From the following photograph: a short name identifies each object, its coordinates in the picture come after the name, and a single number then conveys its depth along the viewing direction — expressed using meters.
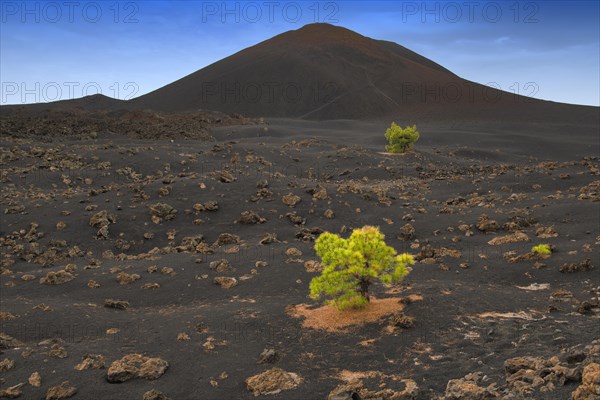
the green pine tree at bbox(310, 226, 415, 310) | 9.84
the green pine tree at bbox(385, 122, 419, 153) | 37.06
